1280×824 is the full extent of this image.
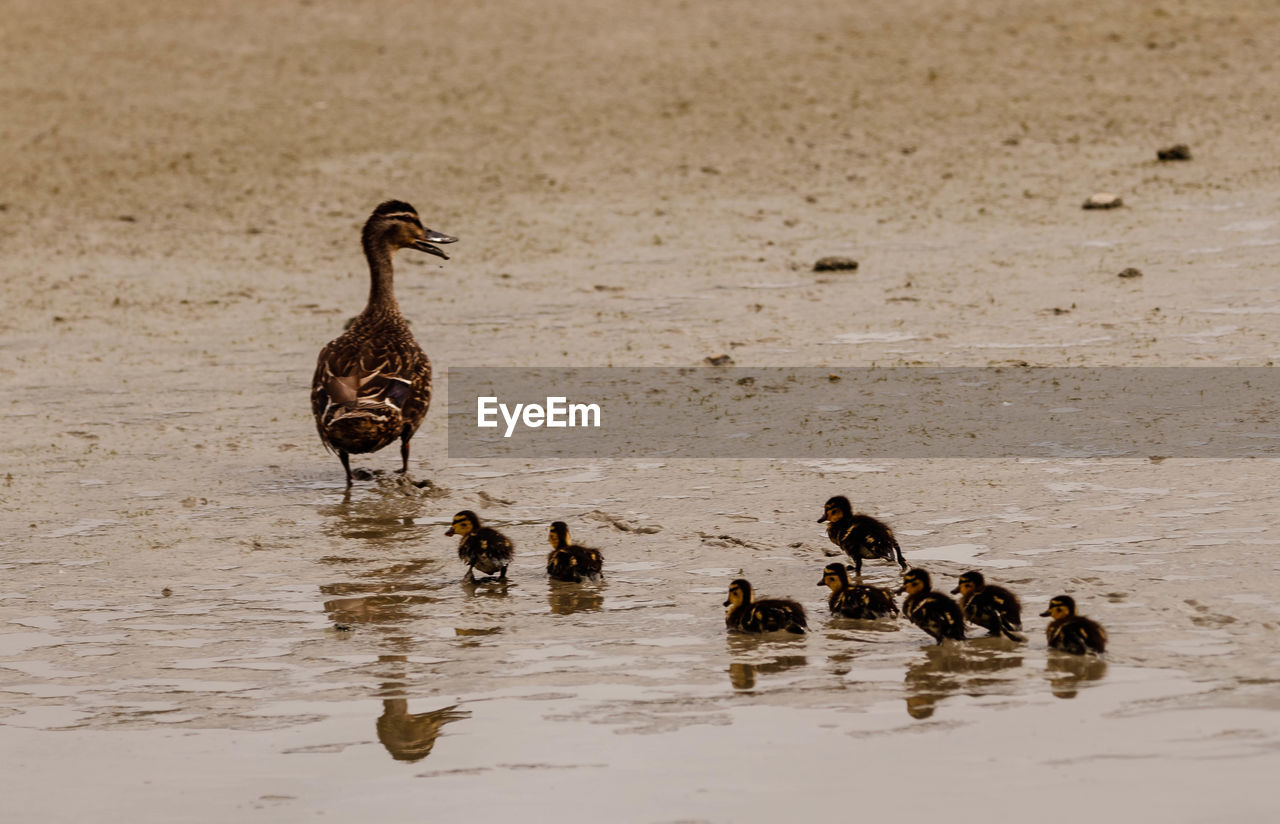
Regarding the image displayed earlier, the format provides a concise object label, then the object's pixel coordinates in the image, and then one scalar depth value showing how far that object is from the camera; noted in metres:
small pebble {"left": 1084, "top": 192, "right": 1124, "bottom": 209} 30.81
